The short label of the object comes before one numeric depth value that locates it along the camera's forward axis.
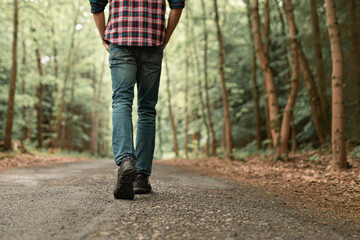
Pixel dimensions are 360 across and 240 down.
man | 2.51
